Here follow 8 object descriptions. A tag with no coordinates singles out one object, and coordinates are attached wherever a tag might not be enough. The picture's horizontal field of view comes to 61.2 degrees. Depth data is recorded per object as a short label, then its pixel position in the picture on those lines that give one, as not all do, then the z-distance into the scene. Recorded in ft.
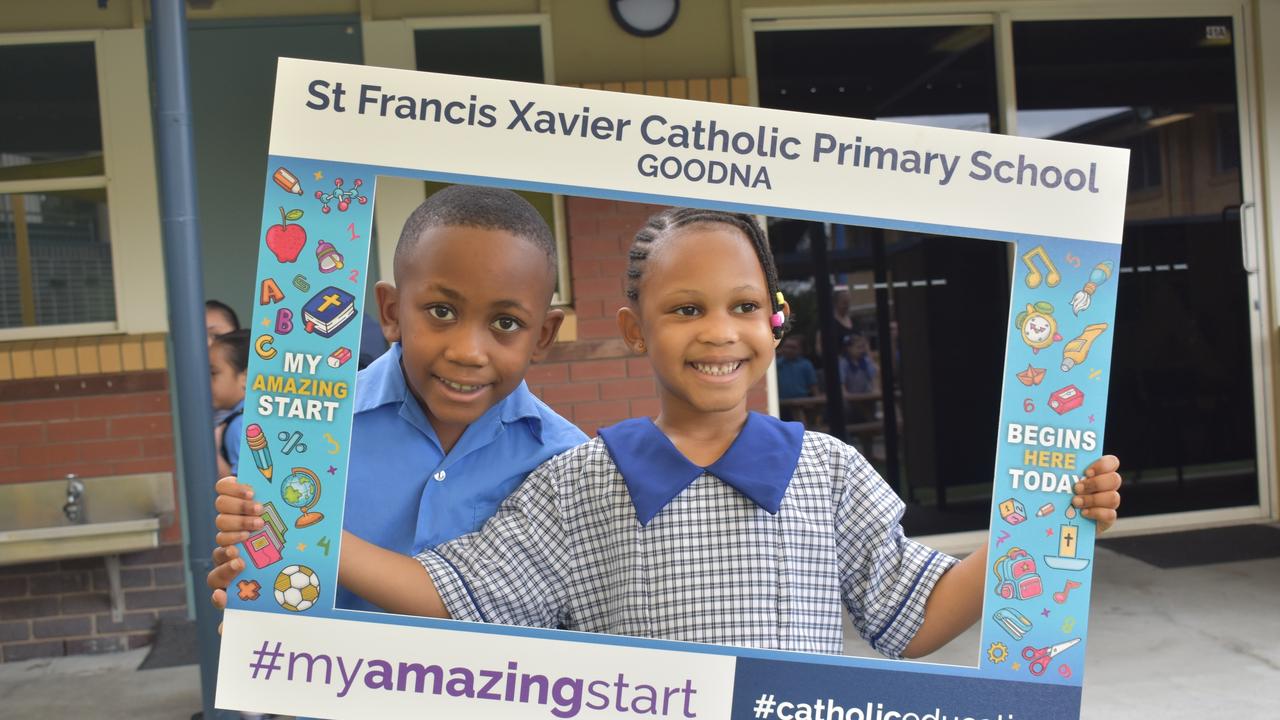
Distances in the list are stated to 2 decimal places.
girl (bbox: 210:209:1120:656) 4.61
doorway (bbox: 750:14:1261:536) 17.19
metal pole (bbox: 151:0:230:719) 10.43
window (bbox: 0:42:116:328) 14.88
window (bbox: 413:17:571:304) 15.58
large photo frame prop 4.45
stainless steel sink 13.96
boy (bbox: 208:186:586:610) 4.67
